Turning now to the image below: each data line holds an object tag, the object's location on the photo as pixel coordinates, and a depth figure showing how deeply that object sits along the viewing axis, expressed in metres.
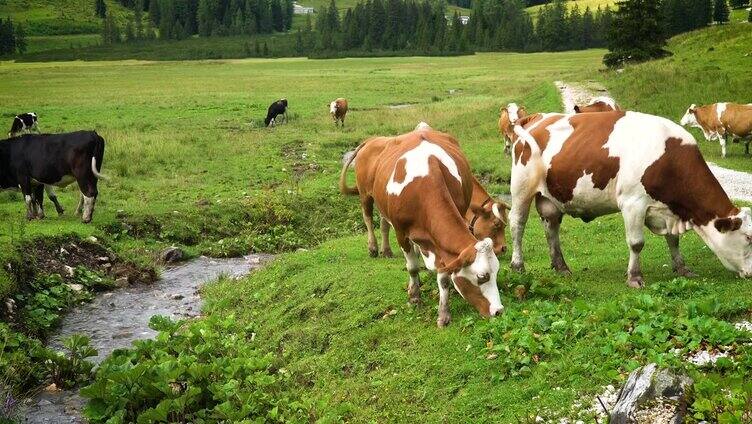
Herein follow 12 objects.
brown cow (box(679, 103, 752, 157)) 23.28
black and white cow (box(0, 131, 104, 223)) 17.55
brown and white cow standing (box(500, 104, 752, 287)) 9.54
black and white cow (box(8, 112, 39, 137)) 32.12
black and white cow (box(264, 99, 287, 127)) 36.25
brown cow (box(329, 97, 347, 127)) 35.76
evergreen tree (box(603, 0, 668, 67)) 46.09
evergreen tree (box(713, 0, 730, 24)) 109.06
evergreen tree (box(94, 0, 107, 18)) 173.88
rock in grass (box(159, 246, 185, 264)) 16.75
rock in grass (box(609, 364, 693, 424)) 5.76
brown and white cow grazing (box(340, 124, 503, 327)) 8.74
